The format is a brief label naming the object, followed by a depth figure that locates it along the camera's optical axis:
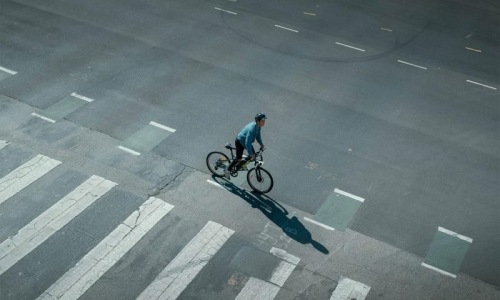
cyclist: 12.09
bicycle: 12.77
